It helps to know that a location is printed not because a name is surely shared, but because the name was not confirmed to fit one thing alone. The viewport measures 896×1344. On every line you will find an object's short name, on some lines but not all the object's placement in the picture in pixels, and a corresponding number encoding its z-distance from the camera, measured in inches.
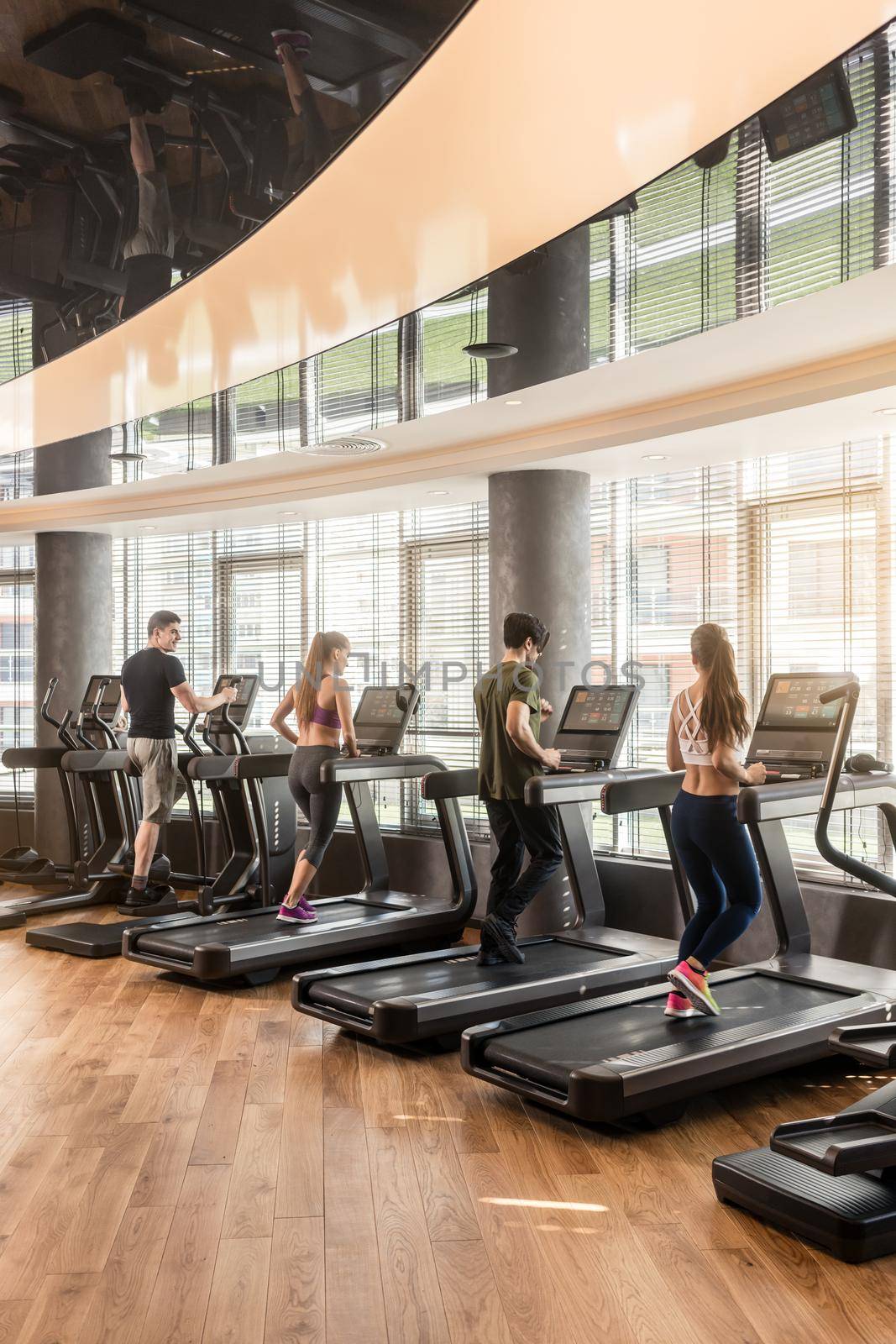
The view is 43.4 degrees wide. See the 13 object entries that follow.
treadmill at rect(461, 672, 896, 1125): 138.5
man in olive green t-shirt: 191.6
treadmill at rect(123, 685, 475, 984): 209.9
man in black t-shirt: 262.7
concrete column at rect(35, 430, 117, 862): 323.9
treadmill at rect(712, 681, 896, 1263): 108.4
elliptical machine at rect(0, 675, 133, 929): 293.1
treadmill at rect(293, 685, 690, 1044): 173.2
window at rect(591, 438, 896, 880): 208.1
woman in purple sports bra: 226.7
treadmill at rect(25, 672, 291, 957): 249.1
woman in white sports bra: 156.0
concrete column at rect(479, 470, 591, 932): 240.2
